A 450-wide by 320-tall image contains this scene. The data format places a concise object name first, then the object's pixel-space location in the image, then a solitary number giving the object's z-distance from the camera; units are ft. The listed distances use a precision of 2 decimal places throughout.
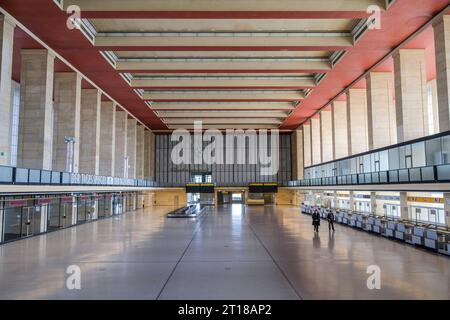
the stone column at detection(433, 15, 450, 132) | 57.00
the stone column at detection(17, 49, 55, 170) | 70.23
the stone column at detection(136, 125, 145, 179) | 162.50
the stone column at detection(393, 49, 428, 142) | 71.36
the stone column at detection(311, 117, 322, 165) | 148.56
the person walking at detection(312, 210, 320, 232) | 65.41
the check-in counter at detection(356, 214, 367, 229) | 69.77
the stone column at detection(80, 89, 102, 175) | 99.40
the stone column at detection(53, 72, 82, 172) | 85.15
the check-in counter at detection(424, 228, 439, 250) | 44.40
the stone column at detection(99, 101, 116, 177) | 112.57
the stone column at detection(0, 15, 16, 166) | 56.59
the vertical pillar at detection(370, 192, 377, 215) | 81.10
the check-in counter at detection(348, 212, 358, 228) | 74.25
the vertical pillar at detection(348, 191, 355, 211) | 96.38
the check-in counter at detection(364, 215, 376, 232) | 65.21
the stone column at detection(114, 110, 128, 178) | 129.70
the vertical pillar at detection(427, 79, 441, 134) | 99.09
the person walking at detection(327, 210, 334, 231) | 66.39
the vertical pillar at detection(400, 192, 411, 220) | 66.69
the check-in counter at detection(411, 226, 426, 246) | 47.60
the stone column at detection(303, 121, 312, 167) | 158.40
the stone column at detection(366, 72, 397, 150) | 86.07
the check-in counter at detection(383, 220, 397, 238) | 56.95
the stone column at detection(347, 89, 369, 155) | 99.91
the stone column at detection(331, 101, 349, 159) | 117.08
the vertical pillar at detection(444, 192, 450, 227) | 51.60
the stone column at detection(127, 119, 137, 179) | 146.51
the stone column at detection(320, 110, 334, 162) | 133.18
